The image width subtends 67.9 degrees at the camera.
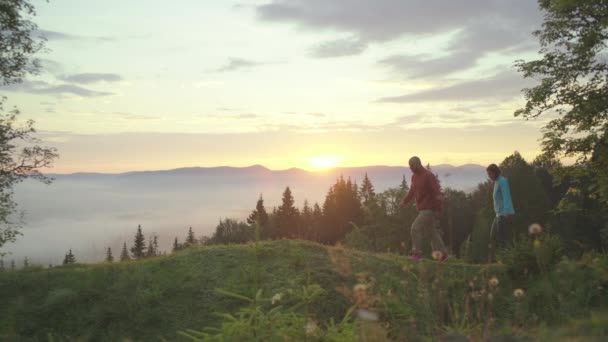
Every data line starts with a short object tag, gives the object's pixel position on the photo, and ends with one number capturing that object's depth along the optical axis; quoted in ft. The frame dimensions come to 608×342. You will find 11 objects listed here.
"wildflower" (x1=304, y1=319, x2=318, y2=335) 11.74
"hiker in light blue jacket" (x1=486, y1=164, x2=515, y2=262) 40.11
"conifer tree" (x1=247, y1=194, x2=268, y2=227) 200.91
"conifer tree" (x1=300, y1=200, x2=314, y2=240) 282.97
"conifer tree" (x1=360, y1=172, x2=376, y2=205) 298.95
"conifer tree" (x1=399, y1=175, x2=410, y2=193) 243.42
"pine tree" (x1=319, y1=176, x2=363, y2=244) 263.49
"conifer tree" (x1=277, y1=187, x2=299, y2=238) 265.75
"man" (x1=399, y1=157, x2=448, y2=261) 38.83
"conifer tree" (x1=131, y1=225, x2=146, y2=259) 237.04
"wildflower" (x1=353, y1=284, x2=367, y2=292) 10.78
